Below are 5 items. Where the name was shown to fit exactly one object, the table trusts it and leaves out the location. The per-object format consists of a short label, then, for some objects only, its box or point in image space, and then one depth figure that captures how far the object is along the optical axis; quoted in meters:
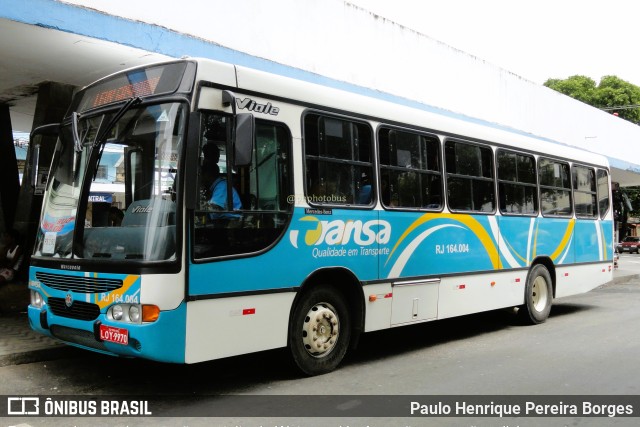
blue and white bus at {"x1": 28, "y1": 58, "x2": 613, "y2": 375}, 4.83
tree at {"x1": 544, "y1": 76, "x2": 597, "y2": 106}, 41.16
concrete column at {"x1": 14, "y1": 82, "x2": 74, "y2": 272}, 9.78
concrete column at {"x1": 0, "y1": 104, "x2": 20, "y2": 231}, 11.18
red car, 47.66
